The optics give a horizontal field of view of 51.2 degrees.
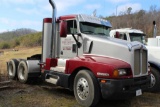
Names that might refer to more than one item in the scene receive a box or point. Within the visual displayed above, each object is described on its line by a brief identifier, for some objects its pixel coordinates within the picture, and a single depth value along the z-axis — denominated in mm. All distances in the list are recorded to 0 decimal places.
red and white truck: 4328
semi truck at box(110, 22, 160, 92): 6066
